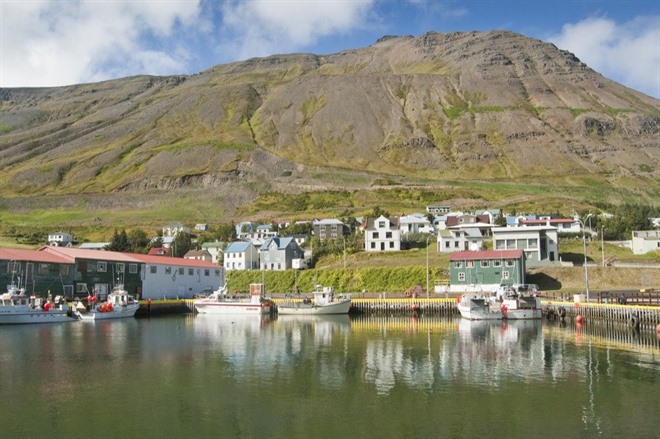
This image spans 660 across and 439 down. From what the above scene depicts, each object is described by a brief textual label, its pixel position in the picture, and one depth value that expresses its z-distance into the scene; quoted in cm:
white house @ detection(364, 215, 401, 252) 10062
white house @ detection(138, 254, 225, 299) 8006
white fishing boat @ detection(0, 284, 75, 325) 6009
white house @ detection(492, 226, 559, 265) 8312
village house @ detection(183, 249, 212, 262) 11200
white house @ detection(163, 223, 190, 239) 14058
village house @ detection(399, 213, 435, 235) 11681
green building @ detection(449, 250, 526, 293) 7519
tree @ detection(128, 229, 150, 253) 11969
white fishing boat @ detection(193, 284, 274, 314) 7281
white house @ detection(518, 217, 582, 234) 10531
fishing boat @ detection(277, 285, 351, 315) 7019
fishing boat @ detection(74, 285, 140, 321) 6619
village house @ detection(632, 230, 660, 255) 8806
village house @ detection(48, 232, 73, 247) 13162
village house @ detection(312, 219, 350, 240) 11669
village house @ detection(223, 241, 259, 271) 10569
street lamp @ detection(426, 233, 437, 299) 7359
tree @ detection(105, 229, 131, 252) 11494
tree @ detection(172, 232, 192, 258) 11816
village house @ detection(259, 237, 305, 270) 10062
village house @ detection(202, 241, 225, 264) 11081
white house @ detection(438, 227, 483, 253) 9471
